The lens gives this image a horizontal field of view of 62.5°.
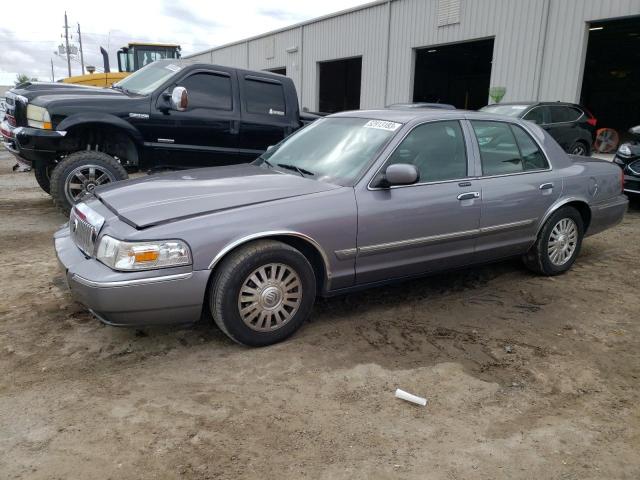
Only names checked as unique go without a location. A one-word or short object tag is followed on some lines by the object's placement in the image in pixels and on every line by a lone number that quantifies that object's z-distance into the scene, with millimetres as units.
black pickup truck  6160
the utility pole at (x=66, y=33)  60344
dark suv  11404
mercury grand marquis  3141
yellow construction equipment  16656
